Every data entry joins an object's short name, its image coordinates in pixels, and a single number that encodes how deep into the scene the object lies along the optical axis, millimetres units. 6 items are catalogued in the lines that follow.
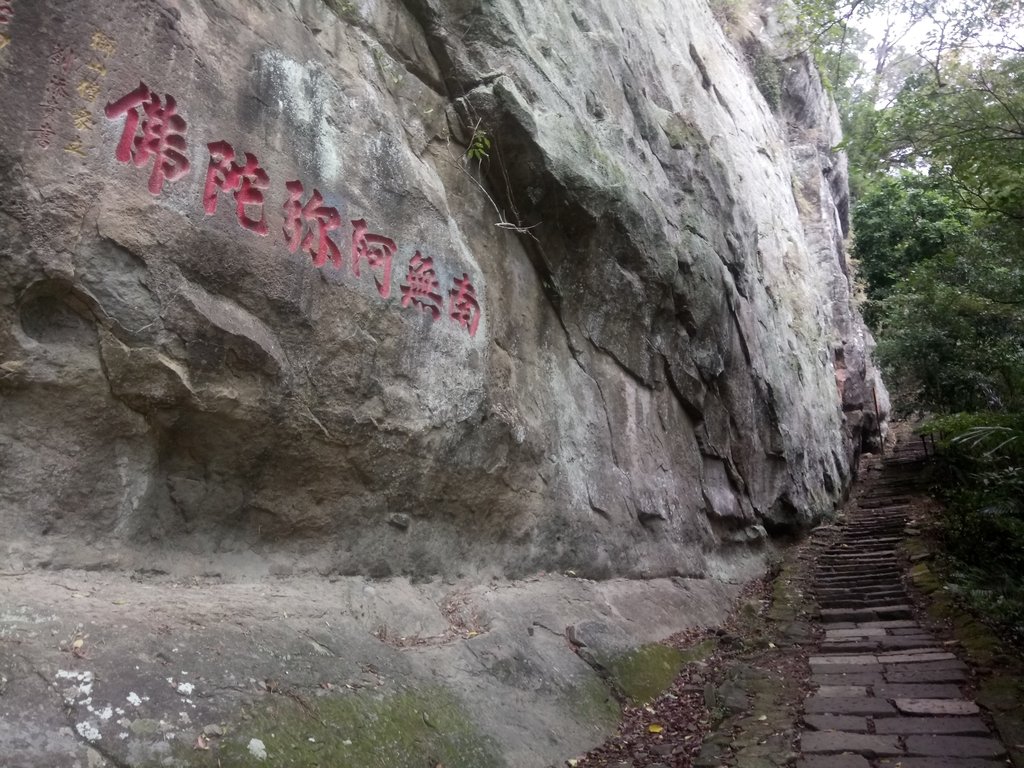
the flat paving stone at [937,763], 4180
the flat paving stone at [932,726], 4684
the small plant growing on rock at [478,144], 6430
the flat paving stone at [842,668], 6199
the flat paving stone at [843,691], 5592
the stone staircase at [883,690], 4426
